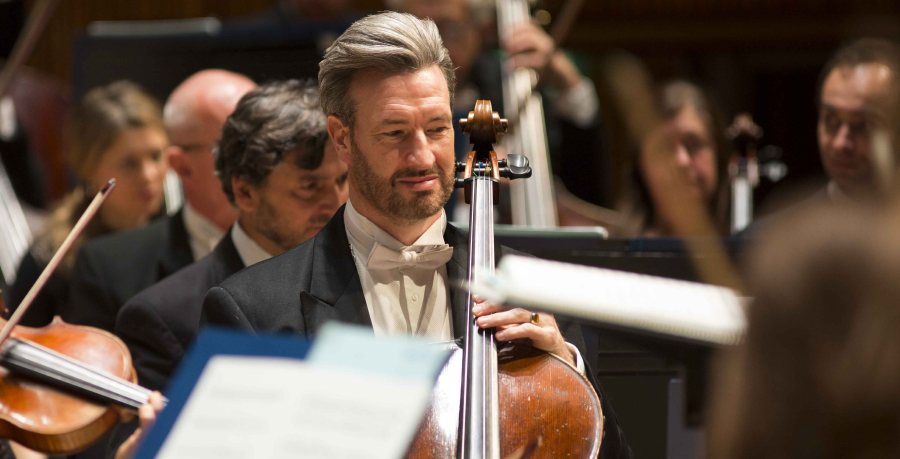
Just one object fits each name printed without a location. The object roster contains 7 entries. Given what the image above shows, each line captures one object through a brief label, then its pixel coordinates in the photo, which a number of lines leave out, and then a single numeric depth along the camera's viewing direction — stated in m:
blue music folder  5.01
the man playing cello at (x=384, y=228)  5.50
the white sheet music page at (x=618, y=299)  5.01
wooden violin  5.52
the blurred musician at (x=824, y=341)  4.26
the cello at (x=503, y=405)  5.28
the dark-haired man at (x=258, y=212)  5.81
